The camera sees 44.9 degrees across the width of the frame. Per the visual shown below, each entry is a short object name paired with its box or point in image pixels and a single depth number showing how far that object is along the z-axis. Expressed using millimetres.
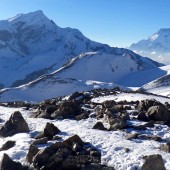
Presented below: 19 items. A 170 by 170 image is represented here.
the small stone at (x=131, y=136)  12318
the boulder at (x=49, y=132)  12715
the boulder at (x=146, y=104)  17250
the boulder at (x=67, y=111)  16794
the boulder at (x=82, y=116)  16179
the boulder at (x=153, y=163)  9678
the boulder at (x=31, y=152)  10779
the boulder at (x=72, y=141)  11346
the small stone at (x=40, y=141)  11872
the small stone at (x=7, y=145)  12077
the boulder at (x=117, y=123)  13859
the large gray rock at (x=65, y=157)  9997
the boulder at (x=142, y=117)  15328
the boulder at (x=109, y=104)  18415
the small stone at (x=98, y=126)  13877
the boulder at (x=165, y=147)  10937
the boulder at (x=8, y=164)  10045
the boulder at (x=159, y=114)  15104
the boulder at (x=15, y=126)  14273
